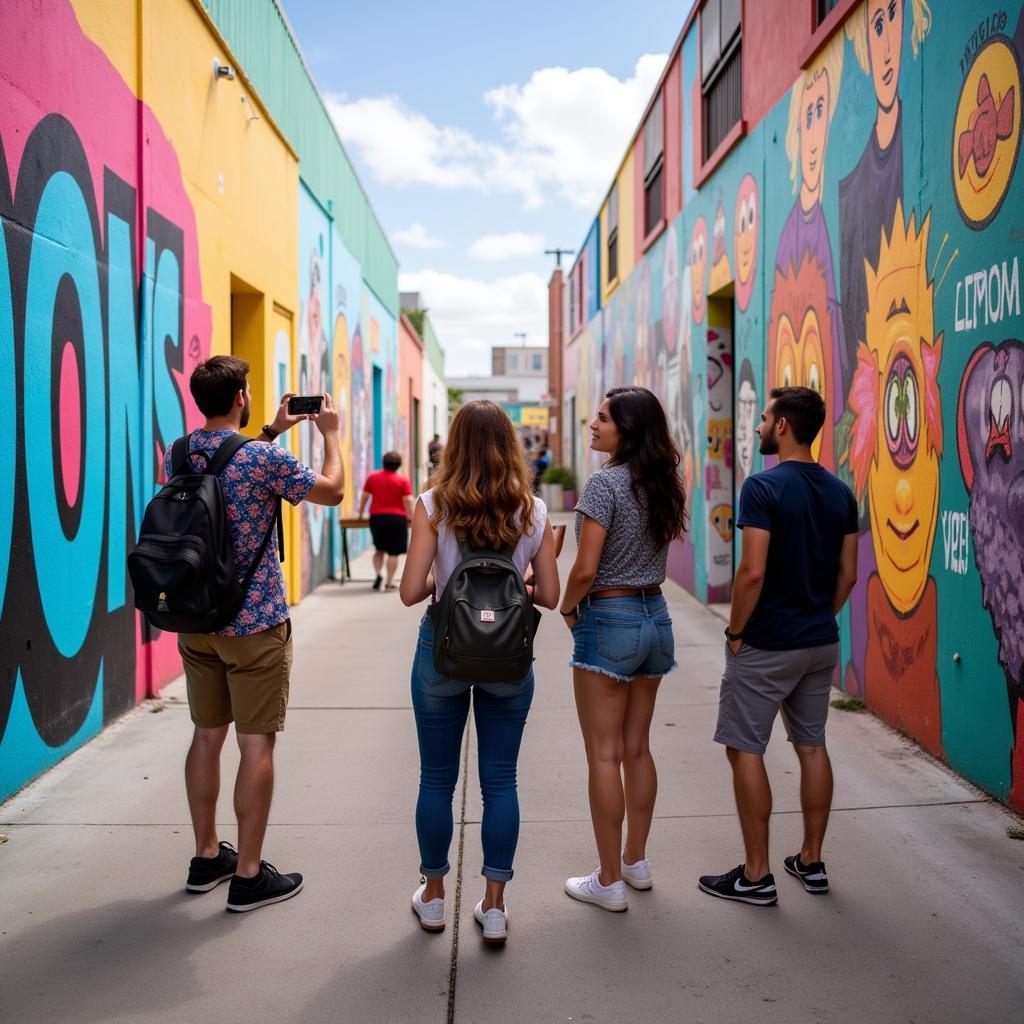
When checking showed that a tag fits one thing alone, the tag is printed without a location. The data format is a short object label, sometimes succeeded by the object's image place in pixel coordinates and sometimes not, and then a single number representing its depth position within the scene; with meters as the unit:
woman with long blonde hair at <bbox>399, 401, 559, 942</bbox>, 3.32
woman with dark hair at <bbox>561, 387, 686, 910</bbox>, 3.61
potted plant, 26.77
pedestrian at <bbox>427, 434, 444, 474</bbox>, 29.15
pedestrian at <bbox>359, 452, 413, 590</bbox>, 12.16
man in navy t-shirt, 3.69
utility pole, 41.99
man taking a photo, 3.65
